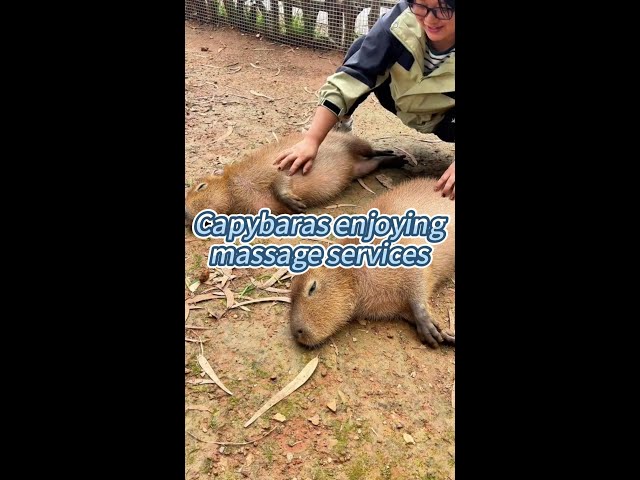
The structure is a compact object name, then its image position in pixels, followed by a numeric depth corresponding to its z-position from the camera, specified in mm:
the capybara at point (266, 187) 3447
